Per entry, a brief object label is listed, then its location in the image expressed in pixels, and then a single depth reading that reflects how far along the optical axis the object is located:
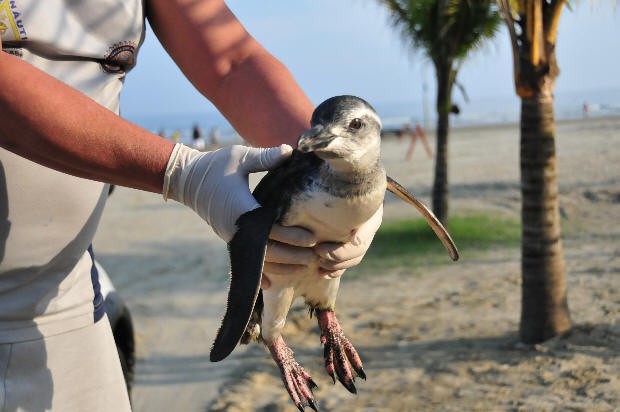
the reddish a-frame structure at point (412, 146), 24.56
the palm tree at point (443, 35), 9.17
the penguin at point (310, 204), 1.76
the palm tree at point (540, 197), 5.22
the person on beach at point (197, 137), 39.19
